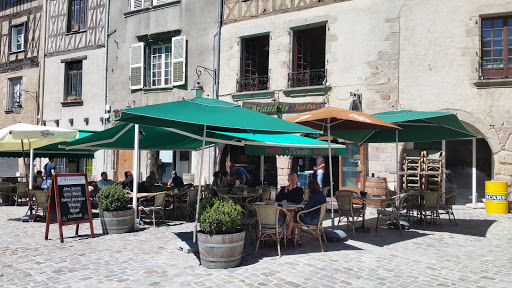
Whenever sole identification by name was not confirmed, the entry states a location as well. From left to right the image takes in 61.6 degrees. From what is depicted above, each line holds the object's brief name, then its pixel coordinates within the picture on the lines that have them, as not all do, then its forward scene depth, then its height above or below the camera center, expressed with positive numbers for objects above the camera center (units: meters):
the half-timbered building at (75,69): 16.44 +3.25
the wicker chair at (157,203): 7.99 -0.96
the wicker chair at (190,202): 8.74 -1.01
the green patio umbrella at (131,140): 8.05 +0.25
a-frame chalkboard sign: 6.57 -0.79
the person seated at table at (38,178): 12.34 -0.81
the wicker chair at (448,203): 8.10 -0.91
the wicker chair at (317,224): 5.89 -0.97
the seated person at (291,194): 6.77 -0.65
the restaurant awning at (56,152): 10.99 -0.04
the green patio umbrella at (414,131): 7.02 +0.48
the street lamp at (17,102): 17.18 +2.00
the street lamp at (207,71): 13.95 +2.64
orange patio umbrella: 6.29 +0.54
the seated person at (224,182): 10.22 -0.69
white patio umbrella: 8.52 +0.31
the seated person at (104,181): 9.98 -0.70
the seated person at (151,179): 10.18 -0.66
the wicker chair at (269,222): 5.62 -0.90
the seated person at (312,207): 6.00 -0.75
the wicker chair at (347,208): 7.09 -0.90
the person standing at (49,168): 11.24 -0.46
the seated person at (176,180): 10.77 -0.71
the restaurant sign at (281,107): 12.06 +1.36
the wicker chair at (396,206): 7.12 -0.90
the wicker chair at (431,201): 7.89 -0.83
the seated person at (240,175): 10.98 -0.57
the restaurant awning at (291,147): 7.88 +0.13
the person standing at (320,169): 11.84 -0.41
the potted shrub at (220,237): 4.96 -0.99
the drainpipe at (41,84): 17.66 +2.75
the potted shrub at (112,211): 7.06 -0.98
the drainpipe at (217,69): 13.88 +2.71
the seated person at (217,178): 10.36 -0.61
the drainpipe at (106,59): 16.06 +3.46
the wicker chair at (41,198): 8.35 -0.92
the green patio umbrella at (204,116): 5.05 +0.45
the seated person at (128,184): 9.52 -0.72
